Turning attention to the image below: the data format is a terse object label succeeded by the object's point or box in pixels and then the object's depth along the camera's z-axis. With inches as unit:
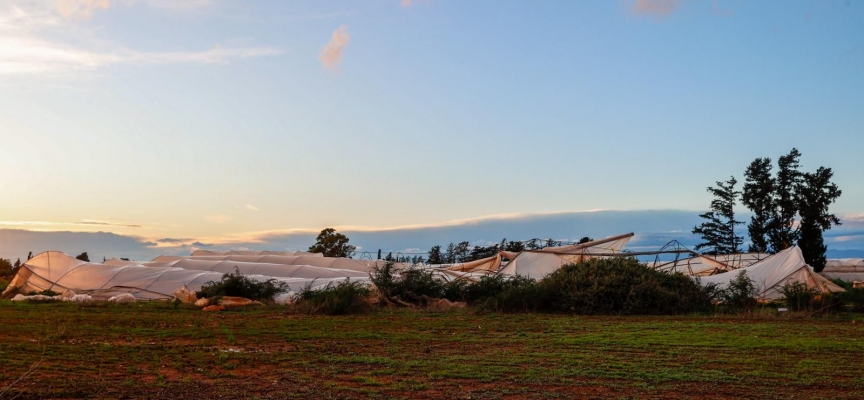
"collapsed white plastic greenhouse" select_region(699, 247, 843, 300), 1021.8
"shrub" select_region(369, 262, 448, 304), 943.0
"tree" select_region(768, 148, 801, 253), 2100.1
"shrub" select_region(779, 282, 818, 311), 867.4
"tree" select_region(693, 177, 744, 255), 2268.7
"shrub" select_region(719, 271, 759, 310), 898.1
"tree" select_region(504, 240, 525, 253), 1813.5
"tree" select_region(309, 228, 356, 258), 2228.1
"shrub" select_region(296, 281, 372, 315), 813.9
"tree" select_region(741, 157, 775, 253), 2145.7
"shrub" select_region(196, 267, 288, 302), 949.8
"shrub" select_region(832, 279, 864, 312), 892.0
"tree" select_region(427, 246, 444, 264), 2094.0
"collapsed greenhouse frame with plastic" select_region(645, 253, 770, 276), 1279.7
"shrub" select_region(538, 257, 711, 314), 861.8
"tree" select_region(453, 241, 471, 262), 2044.8
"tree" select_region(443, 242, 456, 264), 2079.2
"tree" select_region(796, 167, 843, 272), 1988.6
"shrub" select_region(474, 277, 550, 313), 877.8
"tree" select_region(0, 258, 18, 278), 1685.2
